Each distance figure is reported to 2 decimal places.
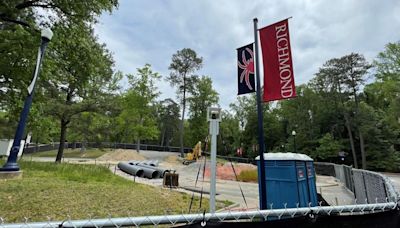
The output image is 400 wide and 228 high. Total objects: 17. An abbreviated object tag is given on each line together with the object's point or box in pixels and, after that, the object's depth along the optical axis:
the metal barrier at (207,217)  1.29
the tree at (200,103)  45.53
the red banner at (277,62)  4.56
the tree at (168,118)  62.62
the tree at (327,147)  33.59
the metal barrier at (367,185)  5.11
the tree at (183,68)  42.62
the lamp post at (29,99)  7.01
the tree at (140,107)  34.91
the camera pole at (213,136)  3.55
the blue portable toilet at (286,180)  5.79
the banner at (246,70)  4.97
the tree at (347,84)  33.41
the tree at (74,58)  8.47
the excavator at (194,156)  31.48
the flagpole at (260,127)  4.65
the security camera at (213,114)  3.85
